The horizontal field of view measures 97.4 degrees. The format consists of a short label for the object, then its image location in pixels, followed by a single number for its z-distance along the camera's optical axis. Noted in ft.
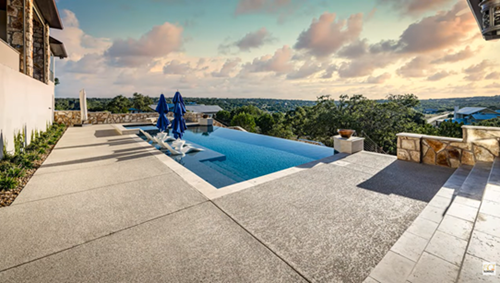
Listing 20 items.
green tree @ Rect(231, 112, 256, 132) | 125.18
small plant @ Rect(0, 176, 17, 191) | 13.17
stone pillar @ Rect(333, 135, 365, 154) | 22.47
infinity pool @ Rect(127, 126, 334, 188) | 19.61
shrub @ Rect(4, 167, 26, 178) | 14.82
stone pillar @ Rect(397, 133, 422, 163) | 19.16
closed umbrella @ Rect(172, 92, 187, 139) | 28.02
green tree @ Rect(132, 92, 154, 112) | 204.74
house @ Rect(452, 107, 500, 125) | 157.58
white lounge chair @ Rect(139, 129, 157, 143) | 32.19
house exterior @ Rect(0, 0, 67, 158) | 20.59
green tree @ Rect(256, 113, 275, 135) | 151.12
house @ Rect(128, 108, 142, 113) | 197.71
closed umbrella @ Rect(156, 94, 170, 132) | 29.99
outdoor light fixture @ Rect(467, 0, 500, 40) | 9.55
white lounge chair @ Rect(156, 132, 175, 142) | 31.44
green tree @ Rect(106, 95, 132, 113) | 185.57
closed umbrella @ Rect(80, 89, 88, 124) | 50.45
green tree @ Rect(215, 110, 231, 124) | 181.00
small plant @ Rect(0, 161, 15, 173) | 16.07
